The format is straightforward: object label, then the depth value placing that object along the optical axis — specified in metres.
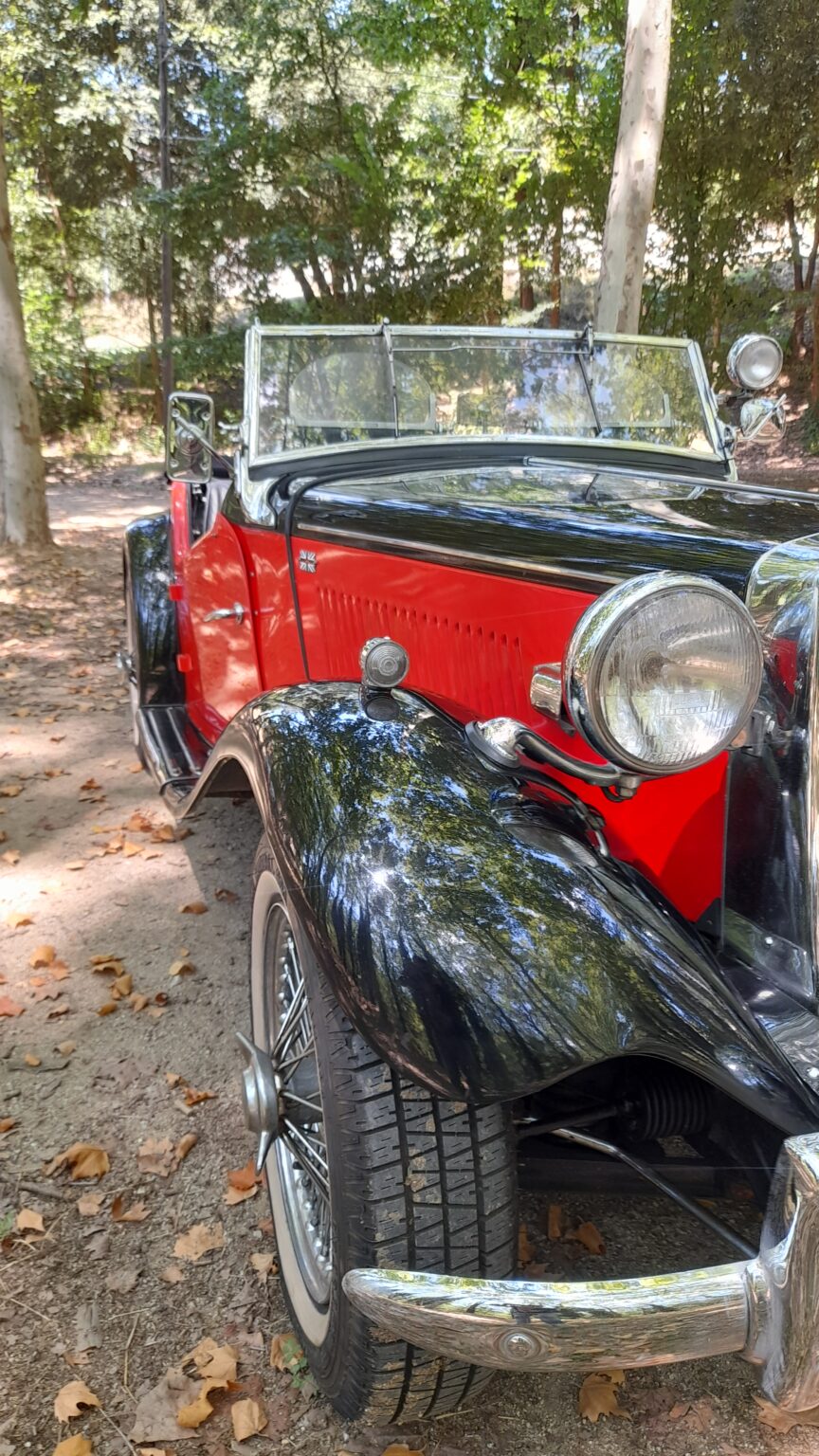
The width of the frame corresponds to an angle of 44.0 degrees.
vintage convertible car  1.22
